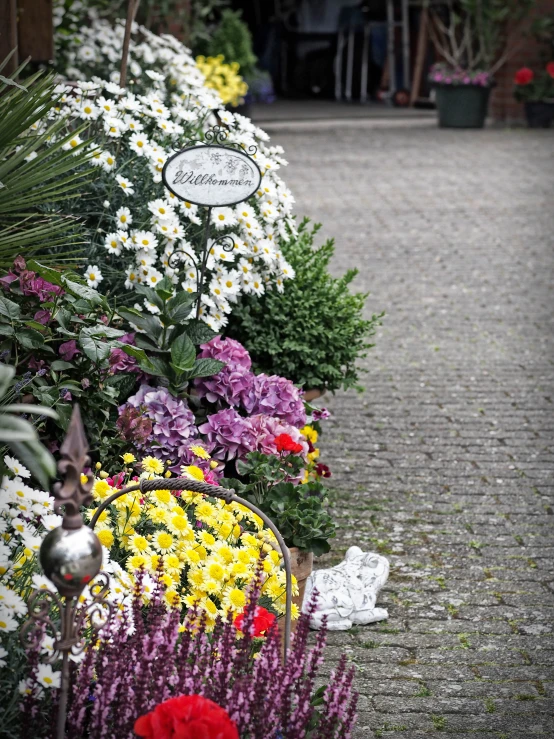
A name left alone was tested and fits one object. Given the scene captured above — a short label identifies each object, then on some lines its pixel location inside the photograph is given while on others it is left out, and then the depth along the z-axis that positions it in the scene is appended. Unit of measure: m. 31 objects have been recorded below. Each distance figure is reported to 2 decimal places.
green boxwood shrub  4.35
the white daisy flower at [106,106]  4.08
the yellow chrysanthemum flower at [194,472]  2.97
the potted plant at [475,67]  15.95
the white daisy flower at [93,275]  3.81
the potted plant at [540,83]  16.06
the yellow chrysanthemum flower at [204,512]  2.94
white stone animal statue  3.45
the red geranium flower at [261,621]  2.53
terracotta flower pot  3.18
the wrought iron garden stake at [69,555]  1.81
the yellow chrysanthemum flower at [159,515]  2.76
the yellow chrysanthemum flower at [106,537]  2.69
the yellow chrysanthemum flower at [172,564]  2.65
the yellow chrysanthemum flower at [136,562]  2.62
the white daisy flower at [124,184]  3.96
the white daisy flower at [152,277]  3.89
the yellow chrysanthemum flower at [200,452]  3.26
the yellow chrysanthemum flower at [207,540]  2.80
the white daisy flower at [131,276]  3.91
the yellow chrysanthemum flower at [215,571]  2.67
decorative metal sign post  3.71
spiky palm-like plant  3.28
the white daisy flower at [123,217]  3.95
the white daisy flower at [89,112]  4.18
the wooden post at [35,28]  6.03
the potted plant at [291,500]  3.21
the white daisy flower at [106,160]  3.97
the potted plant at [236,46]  14.18
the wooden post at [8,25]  4.86
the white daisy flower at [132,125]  4.10
